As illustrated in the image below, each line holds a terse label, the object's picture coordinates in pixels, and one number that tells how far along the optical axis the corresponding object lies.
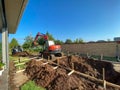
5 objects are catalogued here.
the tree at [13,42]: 20.09
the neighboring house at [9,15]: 2.30
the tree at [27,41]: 19.46
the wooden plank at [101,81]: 3.38
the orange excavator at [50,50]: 7.06
